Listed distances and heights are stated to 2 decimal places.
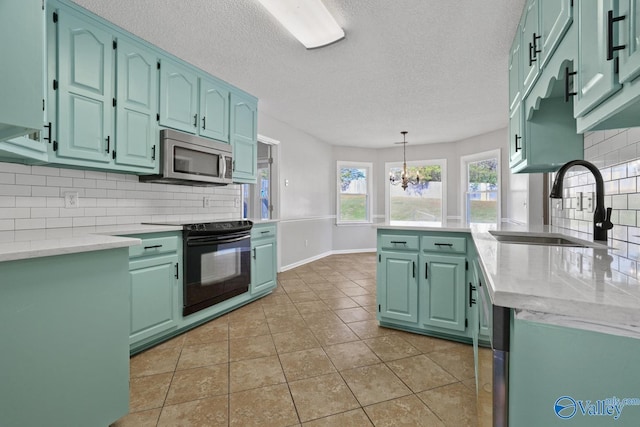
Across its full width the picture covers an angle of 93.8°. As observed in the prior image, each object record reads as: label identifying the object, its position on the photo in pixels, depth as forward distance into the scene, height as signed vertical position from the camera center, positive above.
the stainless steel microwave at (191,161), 2.62 +0.49
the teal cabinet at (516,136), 1.94 +0.54
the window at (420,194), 6.49 +0.41
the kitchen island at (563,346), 0.59 -0.29
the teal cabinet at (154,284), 2.14 -0.56
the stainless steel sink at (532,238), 1.87 -0.17
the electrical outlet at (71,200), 2.25 +0.08
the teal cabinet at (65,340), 1.10 -0.53
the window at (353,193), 6.74 +0.44
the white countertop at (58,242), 1.11 -0.14
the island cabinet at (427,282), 2.29 -0.56
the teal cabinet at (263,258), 3.33 -0.54
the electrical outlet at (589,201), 1.73 +0.07
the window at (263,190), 4.72 +0.35
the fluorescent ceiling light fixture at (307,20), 1.97 +1.37
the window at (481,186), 5.42 +0.50
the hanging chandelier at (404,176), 5.60 +0.80
